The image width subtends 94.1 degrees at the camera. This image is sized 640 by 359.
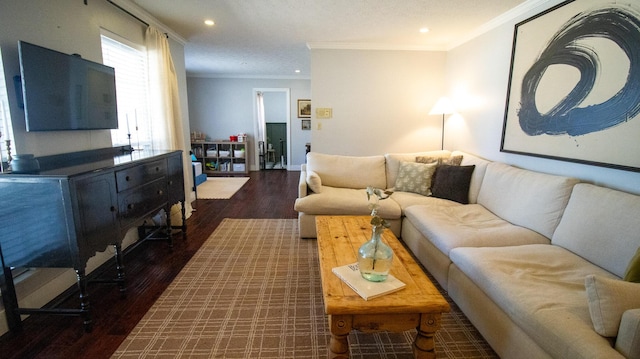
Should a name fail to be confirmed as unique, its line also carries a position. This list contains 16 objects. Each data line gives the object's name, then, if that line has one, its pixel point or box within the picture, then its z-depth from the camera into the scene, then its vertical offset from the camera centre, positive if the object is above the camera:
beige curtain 3.36 +0.45
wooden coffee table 1.38 -0.82
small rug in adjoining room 5.19 -1.08
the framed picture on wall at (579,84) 1.92 +0.36
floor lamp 4.05 +0.33
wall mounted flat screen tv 1.89 +0.29
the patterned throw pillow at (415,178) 3.42 -0.54
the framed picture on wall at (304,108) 7.53 +0.57
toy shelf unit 7.20 -0.63
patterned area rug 1.68 -1.21
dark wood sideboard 1.66 -0.51
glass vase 1.55 -0.66
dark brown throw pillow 3.18 -0.56
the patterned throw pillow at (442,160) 3.57 -0.35
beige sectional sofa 1.17 -0.76
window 2.91 +0.45
